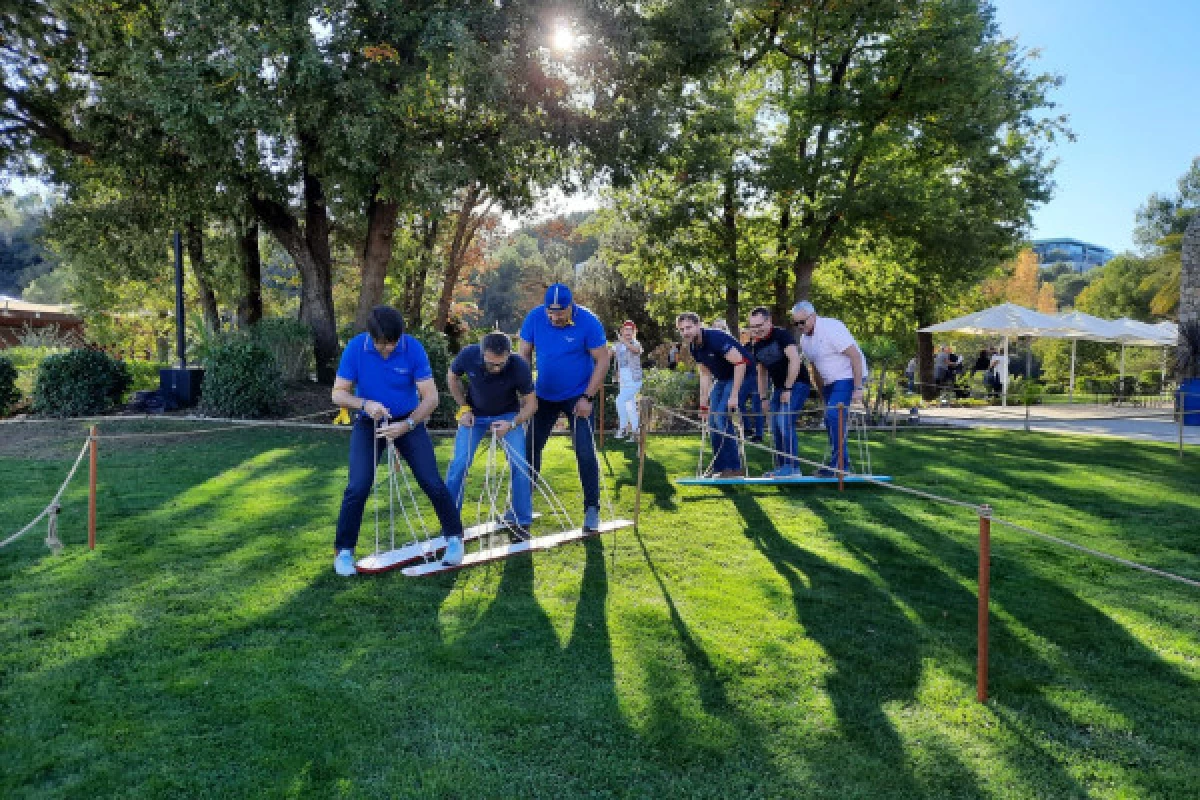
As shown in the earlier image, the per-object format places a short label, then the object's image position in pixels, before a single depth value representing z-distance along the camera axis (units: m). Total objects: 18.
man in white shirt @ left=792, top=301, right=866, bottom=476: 8.13
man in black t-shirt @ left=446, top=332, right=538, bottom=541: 5.66
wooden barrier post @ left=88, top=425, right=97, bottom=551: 5.56
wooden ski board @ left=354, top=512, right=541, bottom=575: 5.26
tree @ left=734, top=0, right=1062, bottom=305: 16.77
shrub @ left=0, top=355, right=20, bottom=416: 13.58
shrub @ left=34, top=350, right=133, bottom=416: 12.80
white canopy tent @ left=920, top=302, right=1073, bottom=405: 22.62
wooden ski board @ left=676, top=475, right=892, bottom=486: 8.21
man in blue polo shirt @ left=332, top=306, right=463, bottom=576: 4.93
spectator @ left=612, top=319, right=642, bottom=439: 11.01
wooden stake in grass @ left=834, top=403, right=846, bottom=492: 8.03
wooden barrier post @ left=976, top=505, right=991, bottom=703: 3.44
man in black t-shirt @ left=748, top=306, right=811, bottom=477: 8.55
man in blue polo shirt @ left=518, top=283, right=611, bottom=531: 5.86
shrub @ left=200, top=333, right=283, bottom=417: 12.45
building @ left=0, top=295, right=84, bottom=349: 33.38
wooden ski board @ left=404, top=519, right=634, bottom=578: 5.23
